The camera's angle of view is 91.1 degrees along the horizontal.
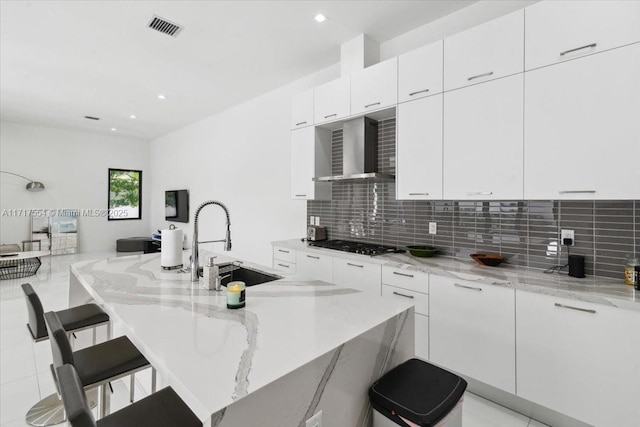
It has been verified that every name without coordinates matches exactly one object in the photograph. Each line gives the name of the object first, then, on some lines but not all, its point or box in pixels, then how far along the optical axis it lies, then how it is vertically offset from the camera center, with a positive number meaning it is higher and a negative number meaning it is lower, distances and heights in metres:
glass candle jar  1.54 -0.42
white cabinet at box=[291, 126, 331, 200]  3.73 +0.60
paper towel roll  2.28 -0.27
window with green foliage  8.61 +0.47
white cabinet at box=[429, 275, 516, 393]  2.09 -0.84
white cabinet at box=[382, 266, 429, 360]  2.48 -0.67
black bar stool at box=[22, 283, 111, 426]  1.87 -0.76
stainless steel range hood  3.29 +0.67
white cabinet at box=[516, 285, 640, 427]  1.69 -0.85
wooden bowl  2.50 -0.38
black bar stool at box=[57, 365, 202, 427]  0.91 -0.77
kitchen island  0.92 -0.49
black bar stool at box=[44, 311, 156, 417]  1.29 -0.77
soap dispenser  1.83 -0.37
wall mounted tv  7.16 +0.13
